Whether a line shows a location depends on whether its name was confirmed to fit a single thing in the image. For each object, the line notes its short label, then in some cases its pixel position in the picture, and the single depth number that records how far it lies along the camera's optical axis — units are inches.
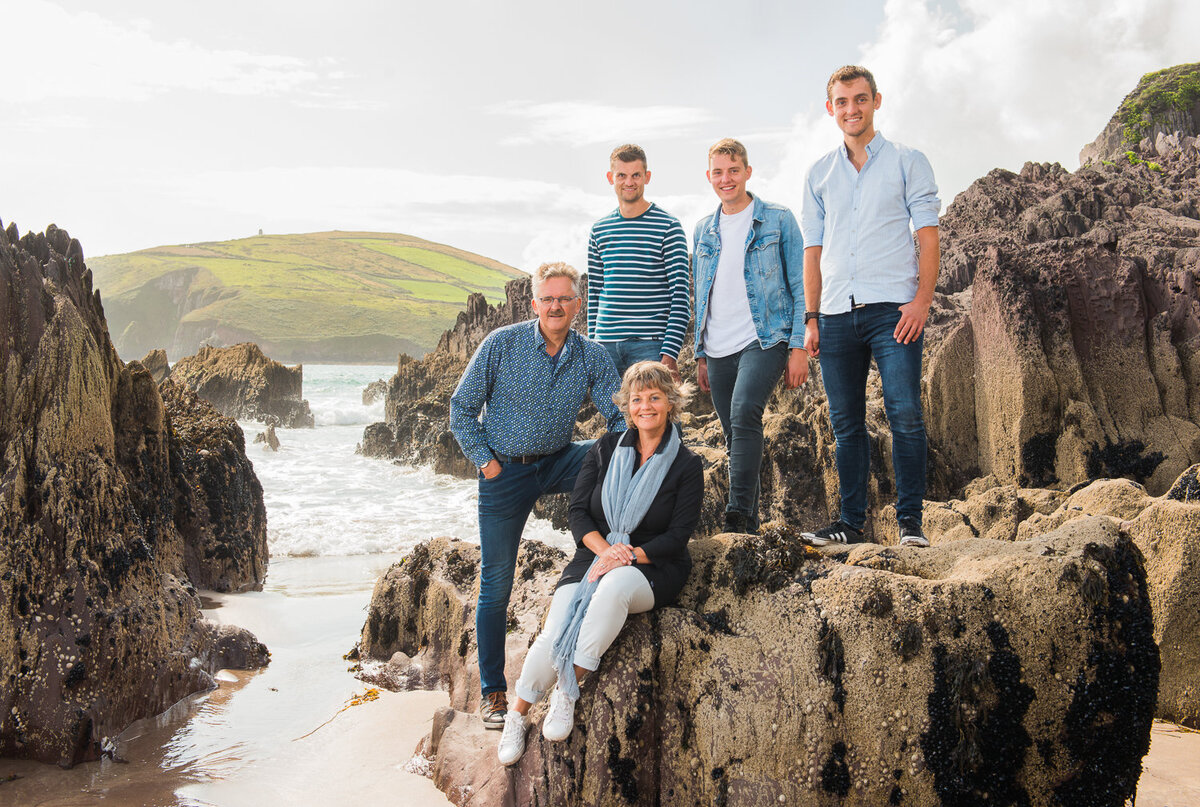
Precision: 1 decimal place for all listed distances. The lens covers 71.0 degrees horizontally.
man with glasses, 150.7
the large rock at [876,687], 115.8
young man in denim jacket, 165.0
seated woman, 127.0
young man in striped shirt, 179.2
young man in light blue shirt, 156.3
